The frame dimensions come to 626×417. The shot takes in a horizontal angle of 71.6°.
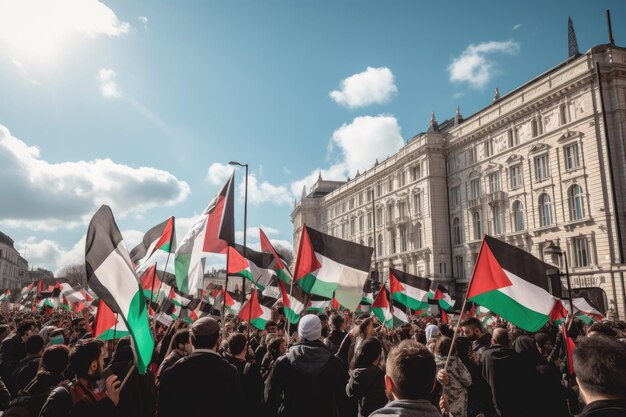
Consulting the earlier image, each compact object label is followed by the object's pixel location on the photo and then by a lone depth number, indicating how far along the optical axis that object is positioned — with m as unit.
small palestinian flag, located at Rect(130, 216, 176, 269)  9.25
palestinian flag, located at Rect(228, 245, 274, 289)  11.13
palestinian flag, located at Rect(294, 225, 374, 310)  7.71
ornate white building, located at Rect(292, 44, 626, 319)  29.83
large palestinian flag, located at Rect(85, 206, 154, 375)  4.03
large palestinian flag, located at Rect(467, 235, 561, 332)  5.63
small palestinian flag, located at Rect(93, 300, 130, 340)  5.69
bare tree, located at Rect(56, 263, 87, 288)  98.44
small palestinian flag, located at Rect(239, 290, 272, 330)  11.11
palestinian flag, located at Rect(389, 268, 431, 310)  12.67
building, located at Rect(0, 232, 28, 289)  100.00
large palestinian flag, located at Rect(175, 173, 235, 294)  7.85
